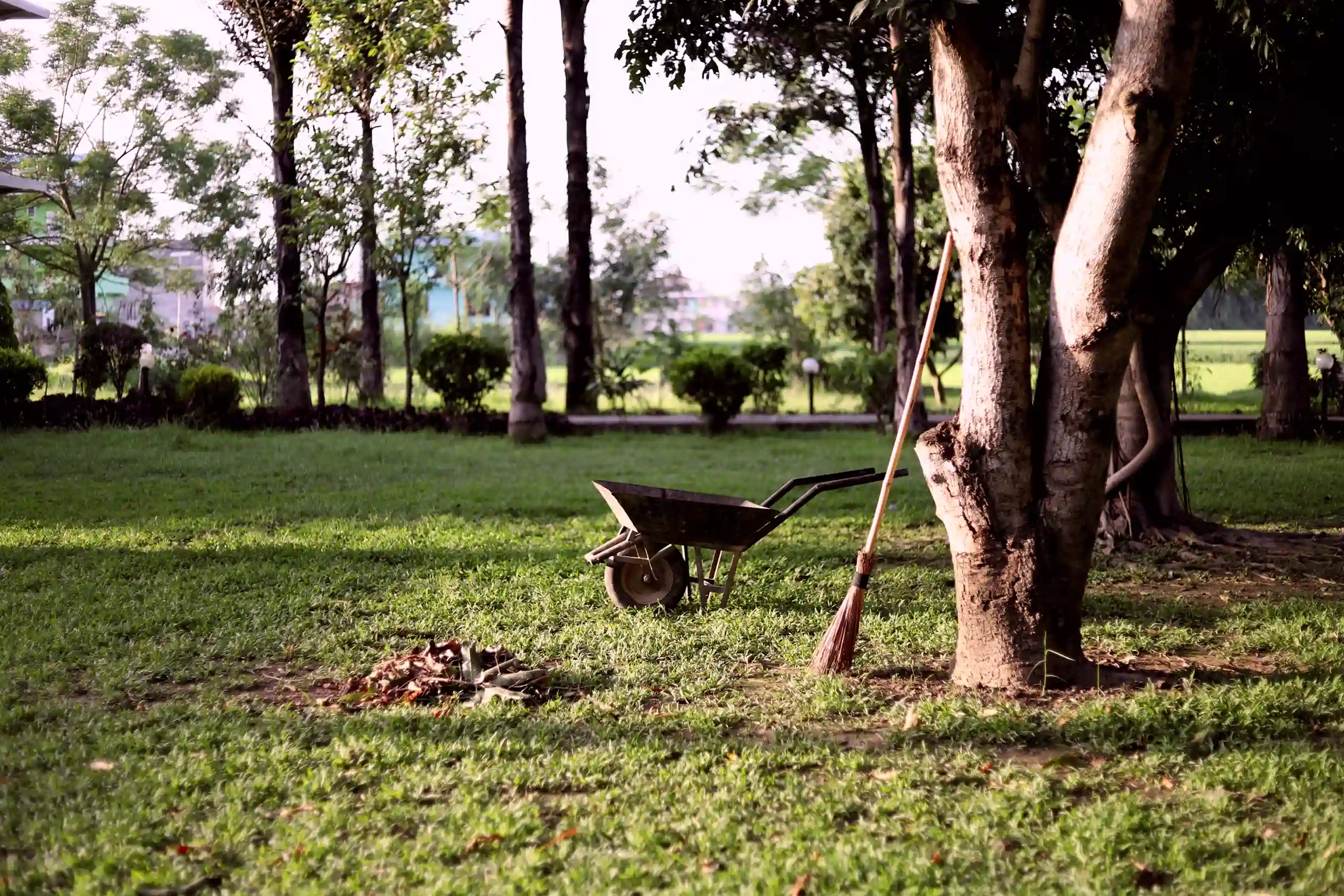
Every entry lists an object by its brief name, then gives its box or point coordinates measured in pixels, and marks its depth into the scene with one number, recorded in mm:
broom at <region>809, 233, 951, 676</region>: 5203
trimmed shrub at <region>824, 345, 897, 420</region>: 17172
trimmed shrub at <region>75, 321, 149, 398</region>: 17891
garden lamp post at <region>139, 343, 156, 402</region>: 16906
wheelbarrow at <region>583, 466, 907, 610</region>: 6031
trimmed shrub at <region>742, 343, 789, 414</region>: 19594
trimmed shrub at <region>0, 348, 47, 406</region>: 15531
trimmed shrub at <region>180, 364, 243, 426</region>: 15844
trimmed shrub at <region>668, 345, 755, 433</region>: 17062
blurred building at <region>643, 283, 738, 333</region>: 34625
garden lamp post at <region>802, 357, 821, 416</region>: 18891
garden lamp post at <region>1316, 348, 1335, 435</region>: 16516
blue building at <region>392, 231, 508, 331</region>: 34906
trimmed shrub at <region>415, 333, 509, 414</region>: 17203
